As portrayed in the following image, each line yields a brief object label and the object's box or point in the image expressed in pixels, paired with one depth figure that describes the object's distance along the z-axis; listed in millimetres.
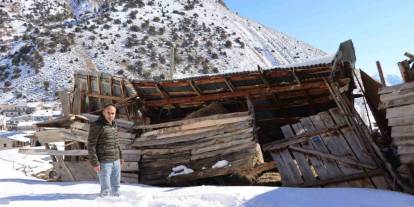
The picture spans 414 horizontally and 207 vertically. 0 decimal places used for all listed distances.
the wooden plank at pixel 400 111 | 8031
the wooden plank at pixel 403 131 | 7992
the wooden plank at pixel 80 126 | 12617
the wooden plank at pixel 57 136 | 12649
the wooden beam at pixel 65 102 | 13180
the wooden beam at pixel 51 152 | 12352
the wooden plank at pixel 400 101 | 8039
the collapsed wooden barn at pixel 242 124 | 9773
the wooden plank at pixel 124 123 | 11941
